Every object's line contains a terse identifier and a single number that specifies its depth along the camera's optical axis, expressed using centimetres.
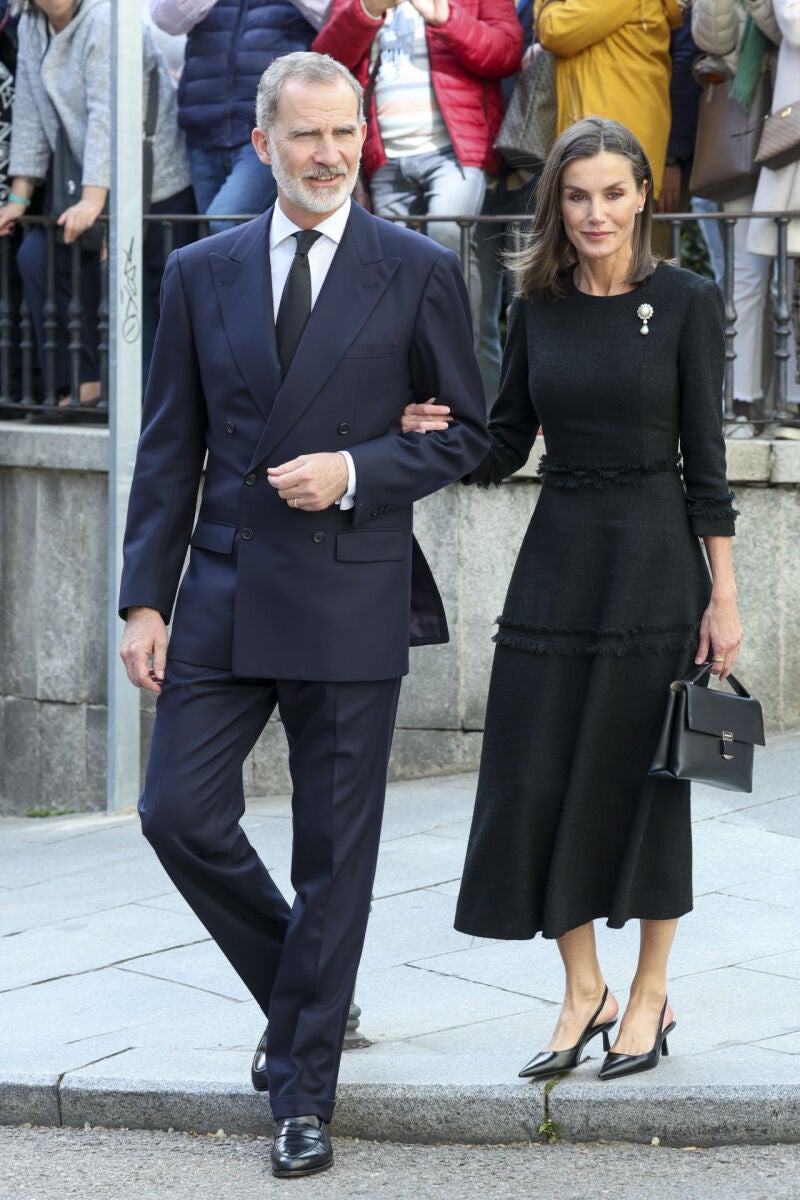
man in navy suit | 756
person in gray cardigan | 1636
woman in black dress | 794
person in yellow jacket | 1424
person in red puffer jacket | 1453
